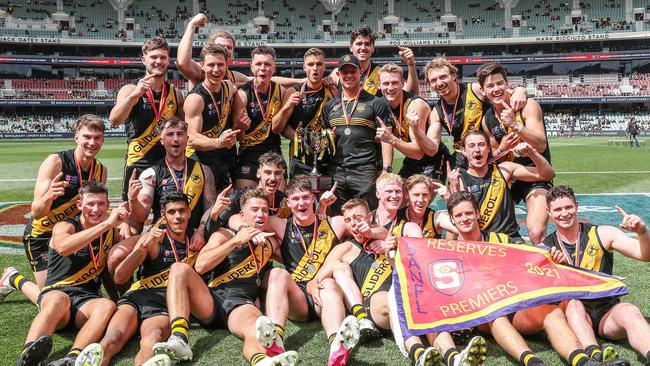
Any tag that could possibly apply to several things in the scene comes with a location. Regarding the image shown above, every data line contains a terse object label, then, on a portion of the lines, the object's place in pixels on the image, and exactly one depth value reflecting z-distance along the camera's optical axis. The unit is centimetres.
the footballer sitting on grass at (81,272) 418
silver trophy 627
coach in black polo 623
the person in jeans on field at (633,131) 3021
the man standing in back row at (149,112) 588
